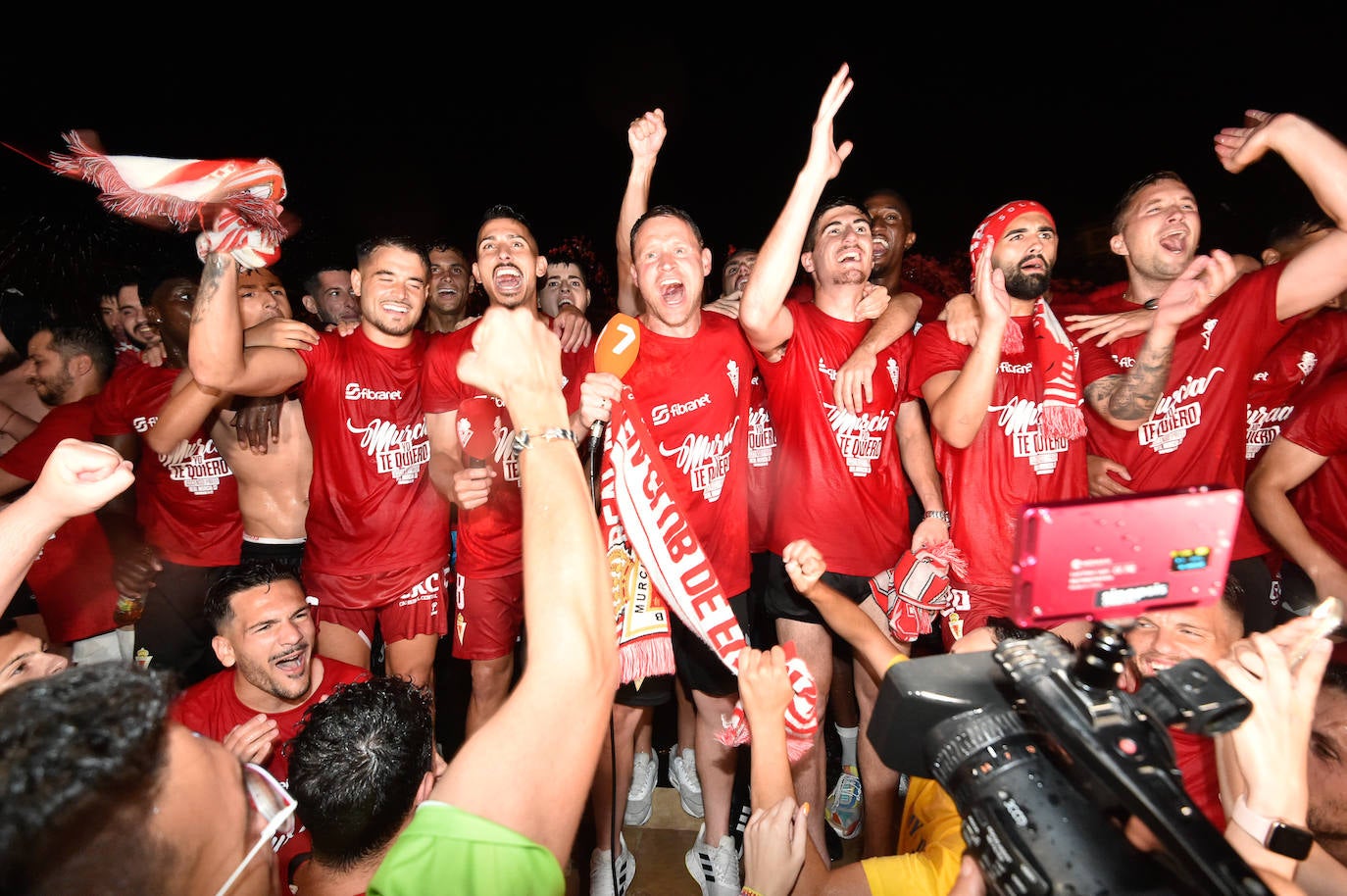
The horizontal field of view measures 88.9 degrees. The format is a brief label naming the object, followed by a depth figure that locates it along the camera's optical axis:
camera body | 0.80
